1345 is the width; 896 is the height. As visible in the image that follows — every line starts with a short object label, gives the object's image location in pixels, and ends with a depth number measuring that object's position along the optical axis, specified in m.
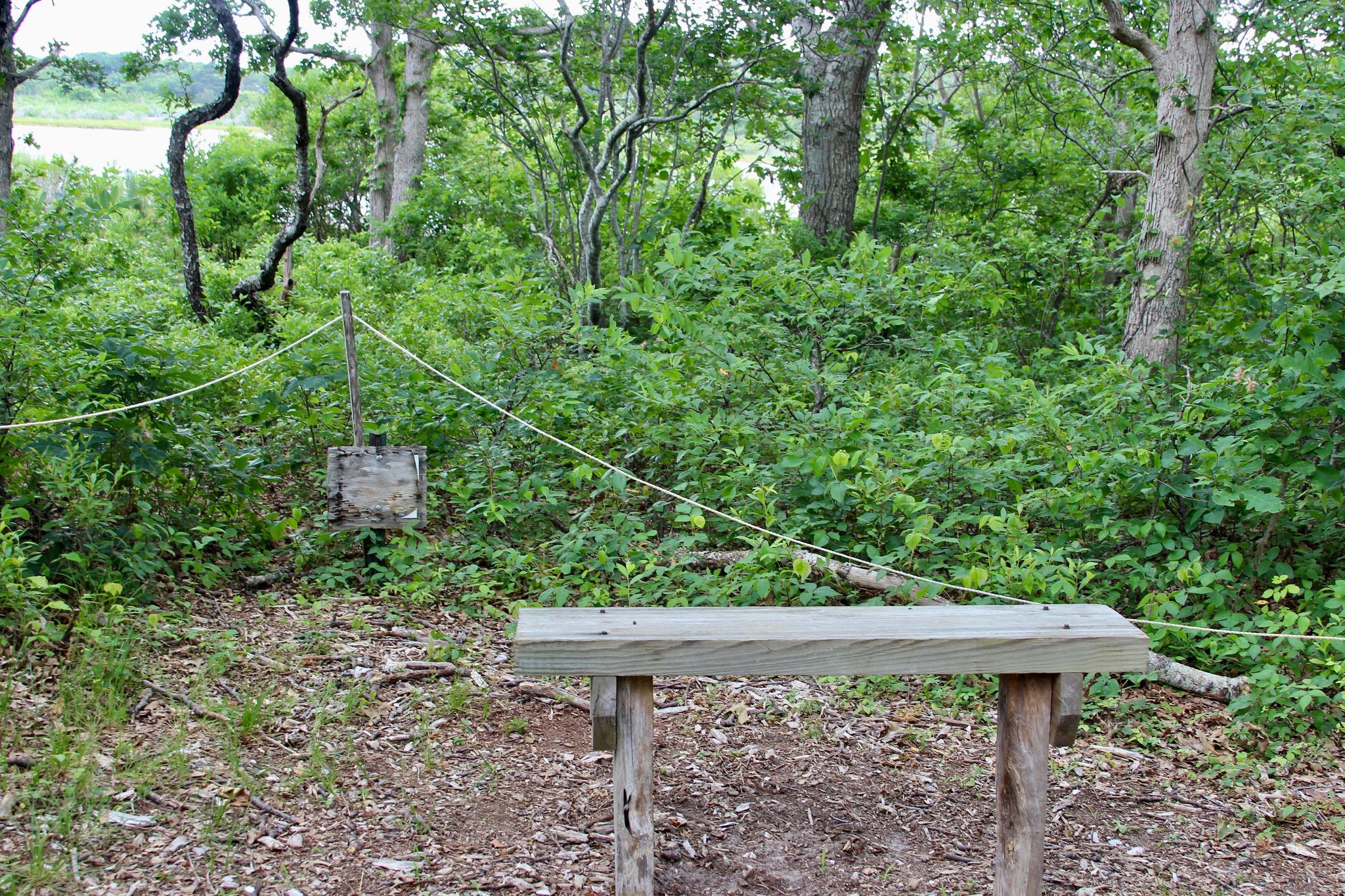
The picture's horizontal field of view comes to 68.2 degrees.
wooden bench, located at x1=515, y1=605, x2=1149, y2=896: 2.67
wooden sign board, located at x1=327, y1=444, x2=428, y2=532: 4.53
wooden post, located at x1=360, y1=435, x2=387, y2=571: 5.25
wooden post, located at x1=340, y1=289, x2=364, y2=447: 4.59
